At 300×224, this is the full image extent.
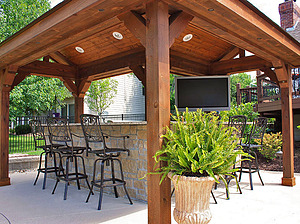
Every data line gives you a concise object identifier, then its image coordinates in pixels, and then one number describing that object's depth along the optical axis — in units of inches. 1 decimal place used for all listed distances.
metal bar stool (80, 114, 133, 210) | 150.9
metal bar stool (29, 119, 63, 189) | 200.5
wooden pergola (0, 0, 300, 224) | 104.3
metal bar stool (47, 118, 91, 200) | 172.9
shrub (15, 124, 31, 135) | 548.8
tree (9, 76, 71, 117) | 421.7
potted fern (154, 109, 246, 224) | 93.9
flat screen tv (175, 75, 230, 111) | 246.1
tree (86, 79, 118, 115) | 577.0
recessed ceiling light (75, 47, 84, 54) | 243.4
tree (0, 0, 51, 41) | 443.2
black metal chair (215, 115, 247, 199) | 175.3
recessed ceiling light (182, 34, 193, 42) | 214.6
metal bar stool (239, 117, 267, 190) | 186.7
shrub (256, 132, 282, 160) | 299.4
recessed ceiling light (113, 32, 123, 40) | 206.1
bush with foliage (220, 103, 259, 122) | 355.6
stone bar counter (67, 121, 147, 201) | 159.9
